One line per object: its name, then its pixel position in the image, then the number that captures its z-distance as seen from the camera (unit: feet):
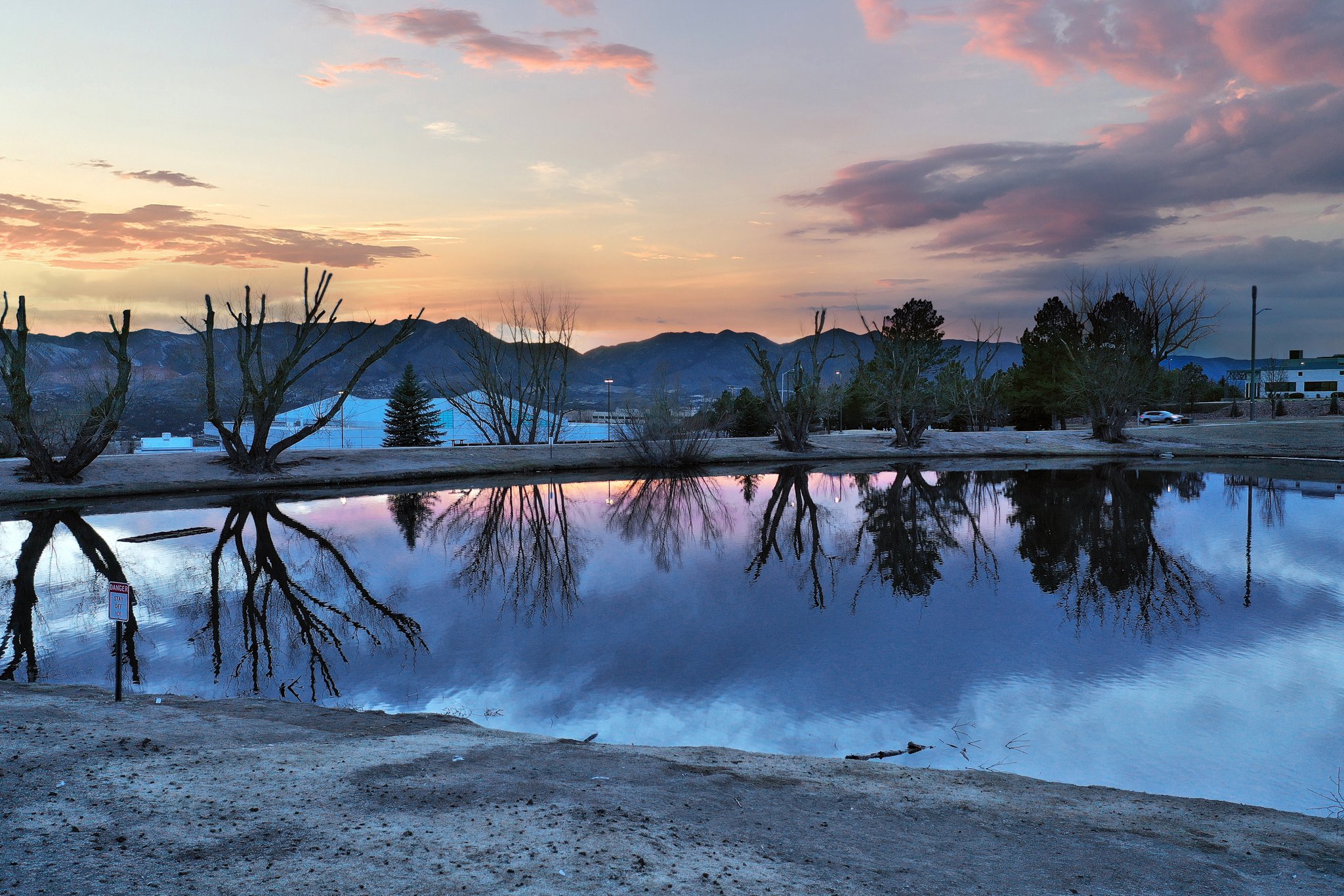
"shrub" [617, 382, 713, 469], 150.20
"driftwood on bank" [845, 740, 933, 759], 27.66
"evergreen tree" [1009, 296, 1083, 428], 226.79
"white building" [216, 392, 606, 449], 229.45
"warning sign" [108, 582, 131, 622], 28.50
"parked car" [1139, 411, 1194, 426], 246.27
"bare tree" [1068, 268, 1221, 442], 182.91
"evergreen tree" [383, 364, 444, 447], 206.69
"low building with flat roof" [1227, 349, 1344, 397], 464.65
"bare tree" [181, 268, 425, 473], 119.24
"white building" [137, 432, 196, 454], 185.78
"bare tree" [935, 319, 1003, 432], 245.86
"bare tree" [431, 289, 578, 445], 188.65
